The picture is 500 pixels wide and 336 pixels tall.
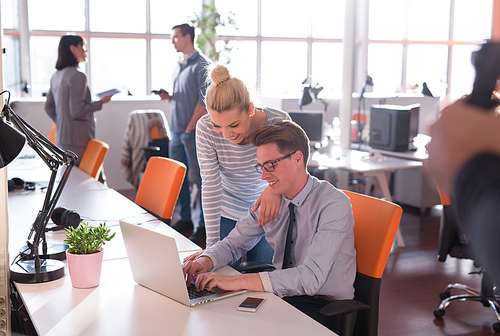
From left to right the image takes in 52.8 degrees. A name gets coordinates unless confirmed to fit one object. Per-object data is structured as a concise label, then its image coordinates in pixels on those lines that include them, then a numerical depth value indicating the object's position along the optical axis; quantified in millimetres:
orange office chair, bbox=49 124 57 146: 5160
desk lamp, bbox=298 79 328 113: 5271
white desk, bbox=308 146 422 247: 4312
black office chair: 2990
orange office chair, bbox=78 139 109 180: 3719
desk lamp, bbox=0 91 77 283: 1626
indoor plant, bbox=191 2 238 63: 6613
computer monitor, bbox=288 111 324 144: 4988
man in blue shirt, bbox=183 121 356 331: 1609
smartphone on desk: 1423
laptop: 1423
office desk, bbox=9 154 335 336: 1306
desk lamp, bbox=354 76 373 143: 5801
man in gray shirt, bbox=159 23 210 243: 4180
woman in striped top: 1960
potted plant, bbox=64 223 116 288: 1551
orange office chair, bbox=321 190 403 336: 1708
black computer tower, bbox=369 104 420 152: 5094
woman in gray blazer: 4047
